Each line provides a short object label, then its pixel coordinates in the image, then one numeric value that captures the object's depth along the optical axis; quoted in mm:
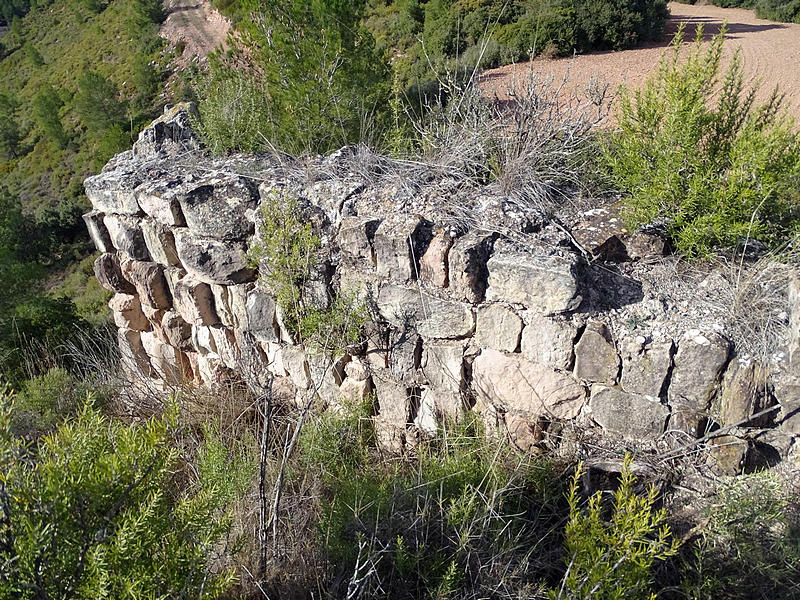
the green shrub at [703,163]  2629
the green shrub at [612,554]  1759
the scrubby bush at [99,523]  1482
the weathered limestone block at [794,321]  2346
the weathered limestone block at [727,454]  2459
